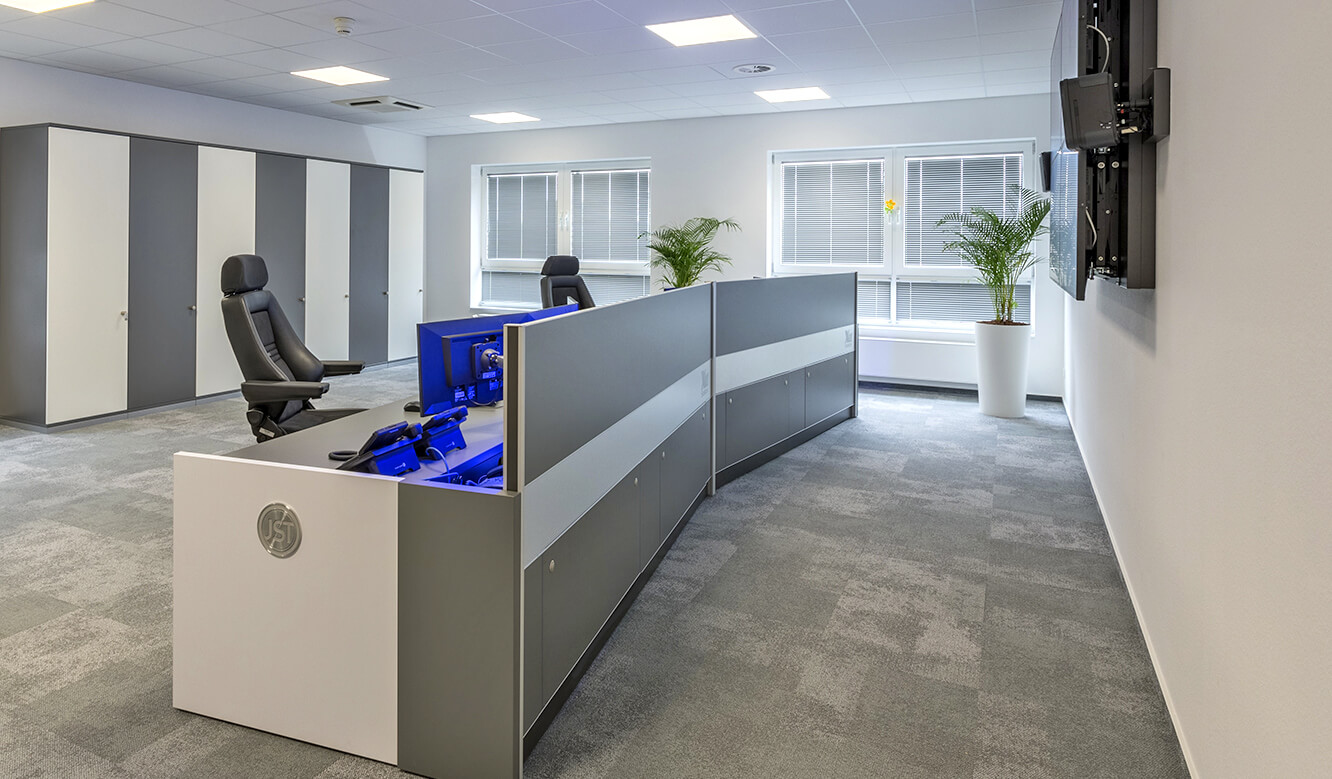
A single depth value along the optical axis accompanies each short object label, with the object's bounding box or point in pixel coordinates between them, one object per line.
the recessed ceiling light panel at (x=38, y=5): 4.33
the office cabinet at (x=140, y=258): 5.39
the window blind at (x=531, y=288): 8.64
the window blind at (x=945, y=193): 6.98
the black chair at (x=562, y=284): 5.87
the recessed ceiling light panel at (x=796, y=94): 6.57
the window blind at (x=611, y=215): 8.46
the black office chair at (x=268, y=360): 3.47
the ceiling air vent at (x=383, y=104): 7.00
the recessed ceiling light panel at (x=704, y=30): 4.65
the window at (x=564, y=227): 8.52
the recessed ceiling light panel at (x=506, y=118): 7.73
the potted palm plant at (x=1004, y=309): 6.05
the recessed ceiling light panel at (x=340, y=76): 5.98
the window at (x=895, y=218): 7.09
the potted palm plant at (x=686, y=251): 7.41
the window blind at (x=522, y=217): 8.92
